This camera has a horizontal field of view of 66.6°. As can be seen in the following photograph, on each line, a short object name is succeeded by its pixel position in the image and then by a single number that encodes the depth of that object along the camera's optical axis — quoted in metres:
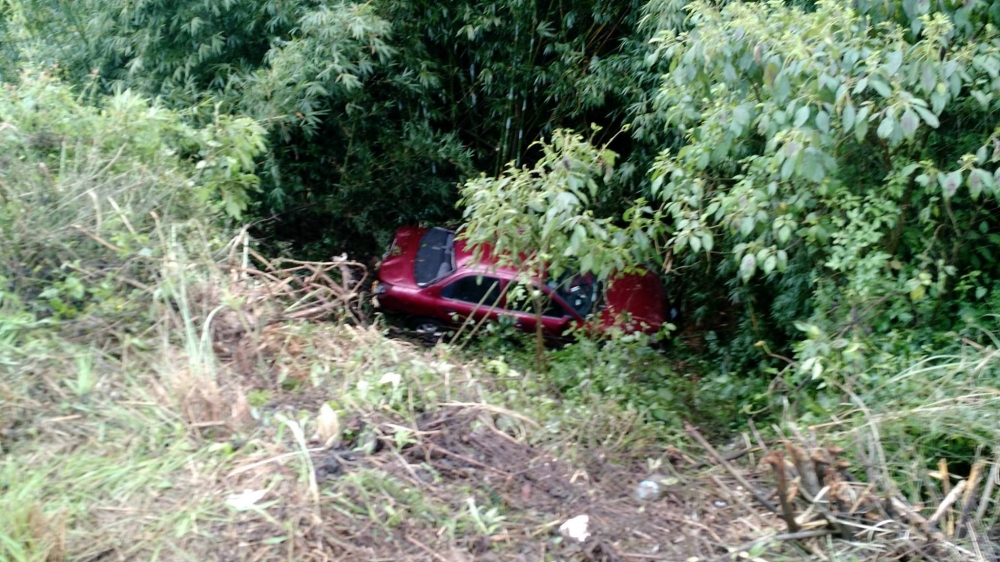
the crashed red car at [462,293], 8.61
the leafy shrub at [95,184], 4.64
